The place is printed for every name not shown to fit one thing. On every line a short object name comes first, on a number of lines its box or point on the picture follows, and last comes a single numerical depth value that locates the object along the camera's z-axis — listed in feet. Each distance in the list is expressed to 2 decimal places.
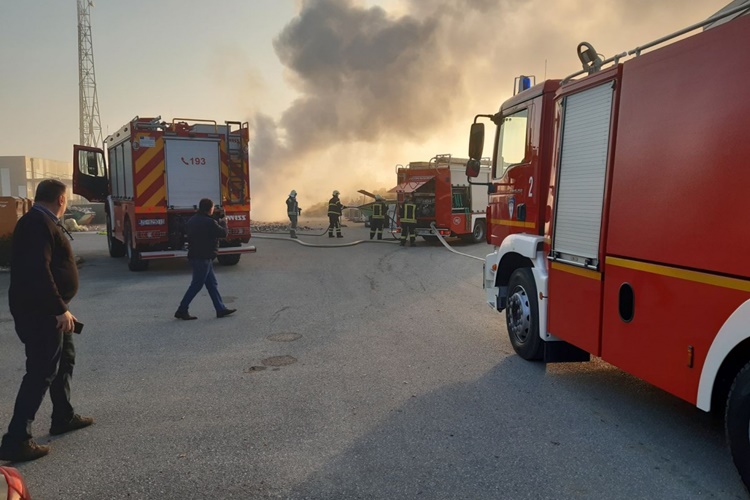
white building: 187.73
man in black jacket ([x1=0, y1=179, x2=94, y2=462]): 10.26
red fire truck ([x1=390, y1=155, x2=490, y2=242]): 53.26
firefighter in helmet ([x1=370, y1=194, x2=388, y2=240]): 57.00
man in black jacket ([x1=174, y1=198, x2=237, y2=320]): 22.38
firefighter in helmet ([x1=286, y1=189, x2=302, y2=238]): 62.54
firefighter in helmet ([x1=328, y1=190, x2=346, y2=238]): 59.72
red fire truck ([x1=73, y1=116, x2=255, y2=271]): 34.06
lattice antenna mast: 186.25
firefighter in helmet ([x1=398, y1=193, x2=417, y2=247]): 53.52
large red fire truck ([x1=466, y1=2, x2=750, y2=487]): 8.82
